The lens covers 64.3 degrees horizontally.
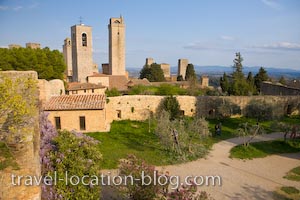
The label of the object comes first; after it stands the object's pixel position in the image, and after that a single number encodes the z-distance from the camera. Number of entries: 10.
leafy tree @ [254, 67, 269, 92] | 39.25
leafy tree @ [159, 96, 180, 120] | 20.53
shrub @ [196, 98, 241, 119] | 22.59
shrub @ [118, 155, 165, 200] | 6.73
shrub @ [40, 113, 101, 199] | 6.22
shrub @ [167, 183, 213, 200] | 5.59
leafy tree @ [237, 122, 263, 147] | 14.28
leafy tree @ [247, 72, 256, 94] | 32.40
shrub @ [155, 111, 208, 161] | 12.73
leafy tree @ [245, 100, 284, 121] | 20.80
